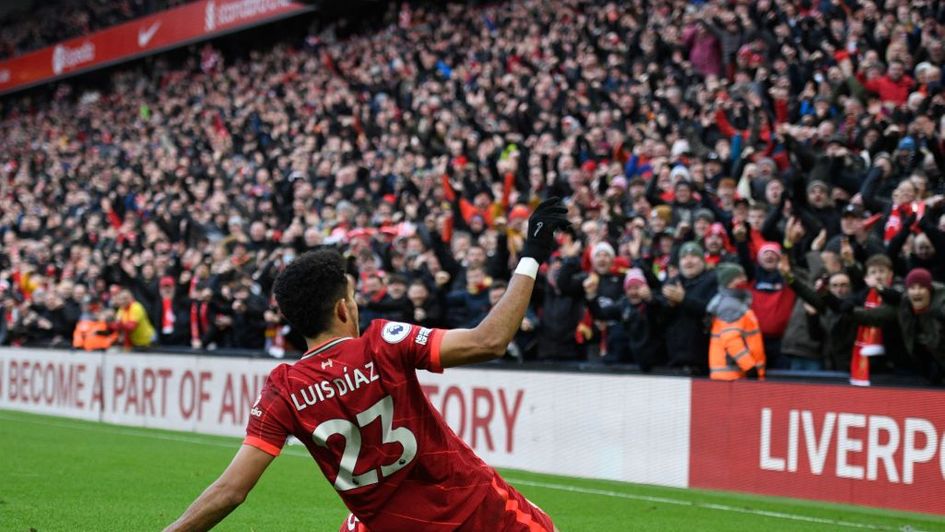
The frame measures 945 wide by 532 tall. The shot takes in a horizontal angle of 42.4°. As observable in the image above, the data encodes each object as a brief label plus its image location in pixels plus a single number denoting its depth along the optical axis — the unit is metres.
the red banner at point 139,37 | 34.31
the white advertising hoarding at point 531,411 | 11.35
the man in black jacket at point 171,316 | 17.88
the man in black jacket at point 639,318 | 11.24
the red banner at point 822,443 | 9.36
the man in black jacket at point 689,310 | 11.18
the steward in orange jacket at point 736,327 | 10.71
